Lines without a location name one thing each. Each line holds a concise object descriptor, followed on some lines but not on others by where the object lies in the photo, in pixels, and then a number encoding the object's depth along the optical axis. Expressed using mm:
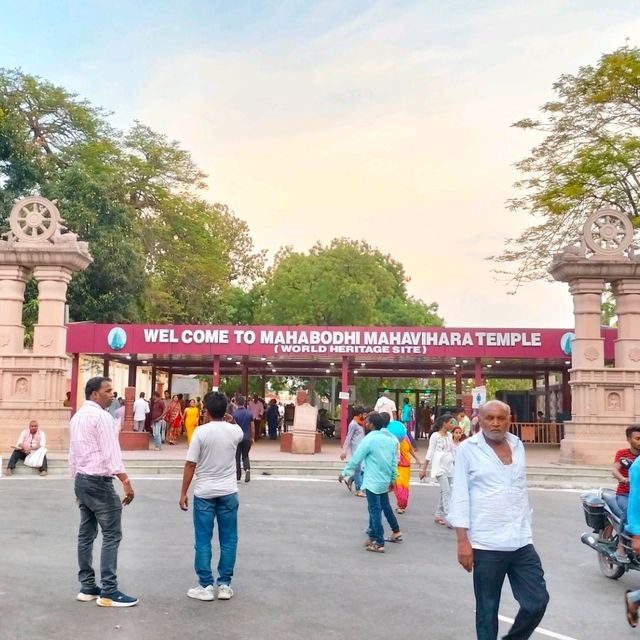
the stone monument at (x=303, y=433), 20203
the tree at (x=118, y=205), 32031
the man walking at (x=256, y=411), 24203
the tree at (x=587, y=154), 25641
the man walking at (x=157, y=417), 21344
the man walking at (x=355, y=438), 12729
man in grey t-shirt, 6145
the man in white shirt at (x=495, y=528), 4246
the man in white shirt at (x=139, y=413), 22031
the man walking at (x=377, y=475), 8367
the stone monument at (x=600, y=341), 19078
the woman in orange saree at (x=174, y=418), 24594
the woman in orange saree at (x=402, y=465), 10578
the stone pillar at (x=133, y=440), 20797
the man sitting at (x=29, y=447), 15664
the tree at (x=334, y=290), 41750
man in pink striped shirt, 5906
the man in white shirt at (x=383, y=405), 13797
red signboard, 22984
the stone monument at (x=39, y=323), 19391
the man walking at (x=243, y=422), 13578
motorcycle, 7164
